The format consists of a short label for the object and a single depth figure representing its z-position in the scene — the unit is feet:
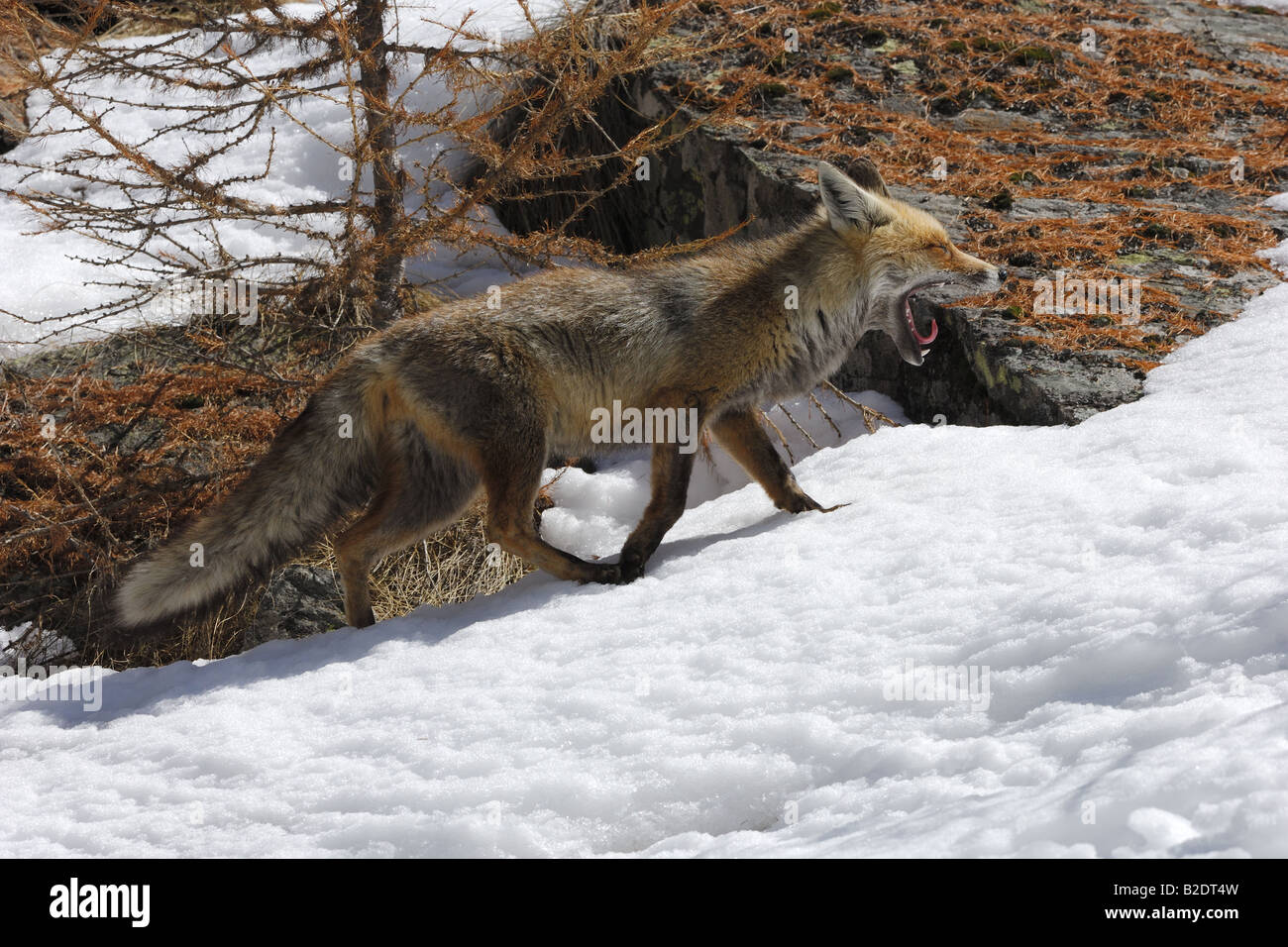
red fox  16.51
